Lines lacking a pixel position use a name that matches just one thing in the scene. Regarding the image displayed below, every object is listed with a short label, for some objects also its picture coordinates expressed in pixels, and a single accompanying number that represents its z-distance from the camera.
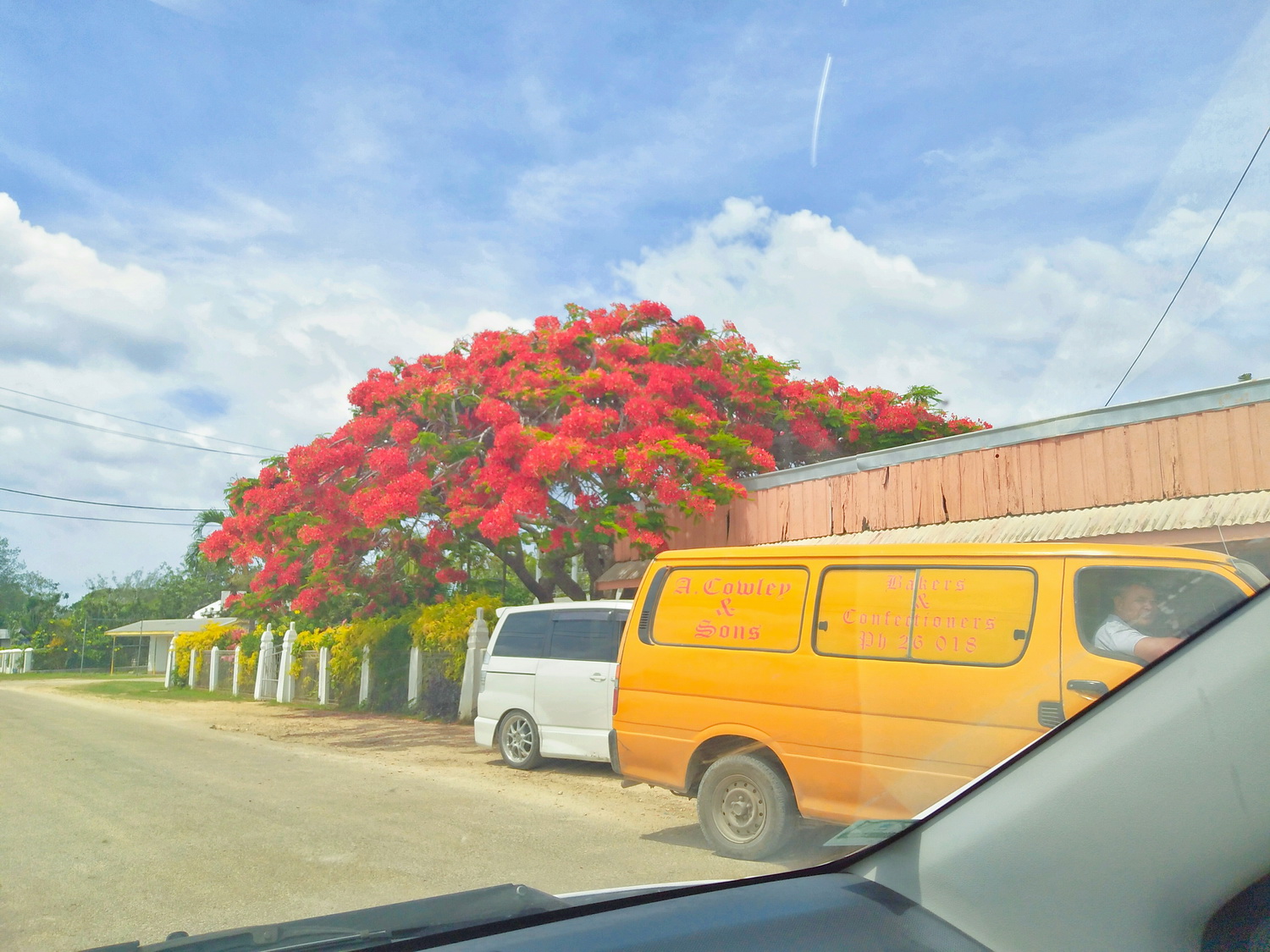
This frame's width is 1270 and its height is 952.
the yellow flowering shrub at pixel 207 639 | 20.53
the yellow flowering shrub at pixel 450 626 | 13.59
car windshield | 1.53
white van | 6.00
